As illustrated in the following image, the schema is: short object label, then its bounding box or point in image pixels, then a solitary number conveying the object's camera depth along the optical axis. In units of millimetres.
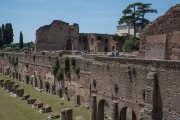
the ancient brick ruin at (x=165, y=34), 13586
